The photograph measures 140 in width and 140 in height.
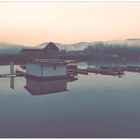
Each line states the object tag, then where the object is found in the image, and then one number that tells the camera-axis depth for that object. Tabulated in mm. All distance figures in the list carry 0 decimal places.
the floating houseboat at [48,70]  17203
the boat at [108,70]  25506
